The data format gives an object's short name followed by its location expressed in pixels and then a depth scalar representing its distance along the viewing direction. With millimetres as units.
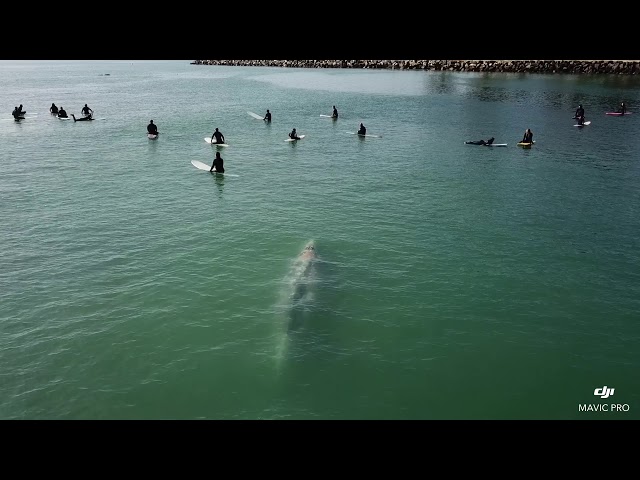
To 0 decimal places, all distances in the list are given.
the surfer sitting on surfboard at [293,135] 58344
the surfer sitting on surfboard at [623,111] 67462
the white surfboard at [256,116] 75362
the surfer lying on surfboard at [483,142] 53144
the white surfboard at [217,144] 55844
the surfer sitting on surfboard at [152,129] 58916
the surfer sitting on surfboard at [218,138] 55169
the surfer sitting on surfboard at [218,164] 43844
